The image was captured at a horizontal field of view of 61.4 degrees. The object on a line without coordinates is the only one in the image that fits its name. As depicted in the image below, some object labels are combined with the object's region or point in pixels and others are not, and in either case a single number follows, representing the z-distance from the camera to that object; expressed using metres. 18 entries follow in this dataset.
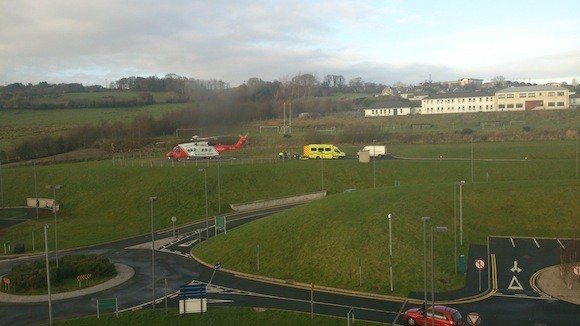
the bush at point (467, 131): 96.12
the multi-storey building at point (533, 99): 123.12
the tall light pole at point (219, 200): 53.66
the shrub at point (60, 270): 30.20
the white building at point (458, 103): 132.88
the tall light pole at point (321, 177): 61.15
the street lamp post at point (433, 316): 20.90
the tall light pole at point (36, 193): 58.15
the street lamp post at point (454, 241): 31.98
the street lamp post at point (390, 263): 28.83
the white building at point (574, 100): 132.57
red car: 22.55
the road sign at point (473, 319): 20.87
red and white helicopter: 71.25
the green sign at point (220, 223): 41.91
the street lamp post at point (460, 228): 36.02
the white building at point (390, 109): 138.38
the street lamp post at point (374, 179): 60.75
